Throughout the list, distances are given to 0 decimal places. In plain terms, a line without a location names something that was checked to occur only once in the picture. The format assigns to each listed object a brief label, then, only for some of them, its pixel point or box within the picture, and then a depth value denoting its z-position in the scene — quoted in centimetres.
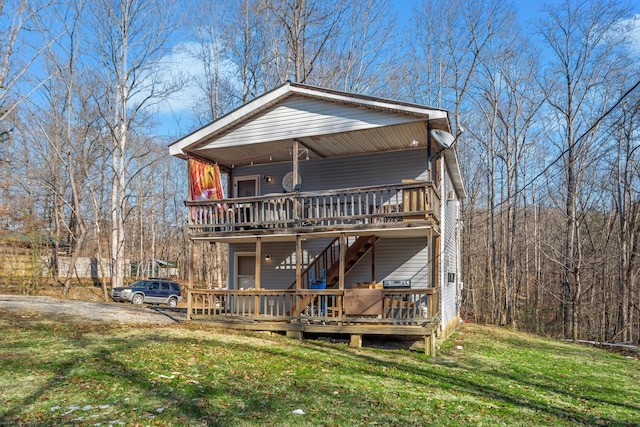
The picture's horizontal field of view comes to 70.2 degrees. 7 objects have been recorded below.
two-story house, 1132
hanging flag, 1380
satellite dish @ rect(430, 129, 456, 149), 1128
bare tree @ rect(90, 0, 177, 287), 2559
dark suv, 2330
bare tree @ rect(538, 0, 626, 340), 2167
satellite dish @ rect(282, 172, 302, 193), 1494
